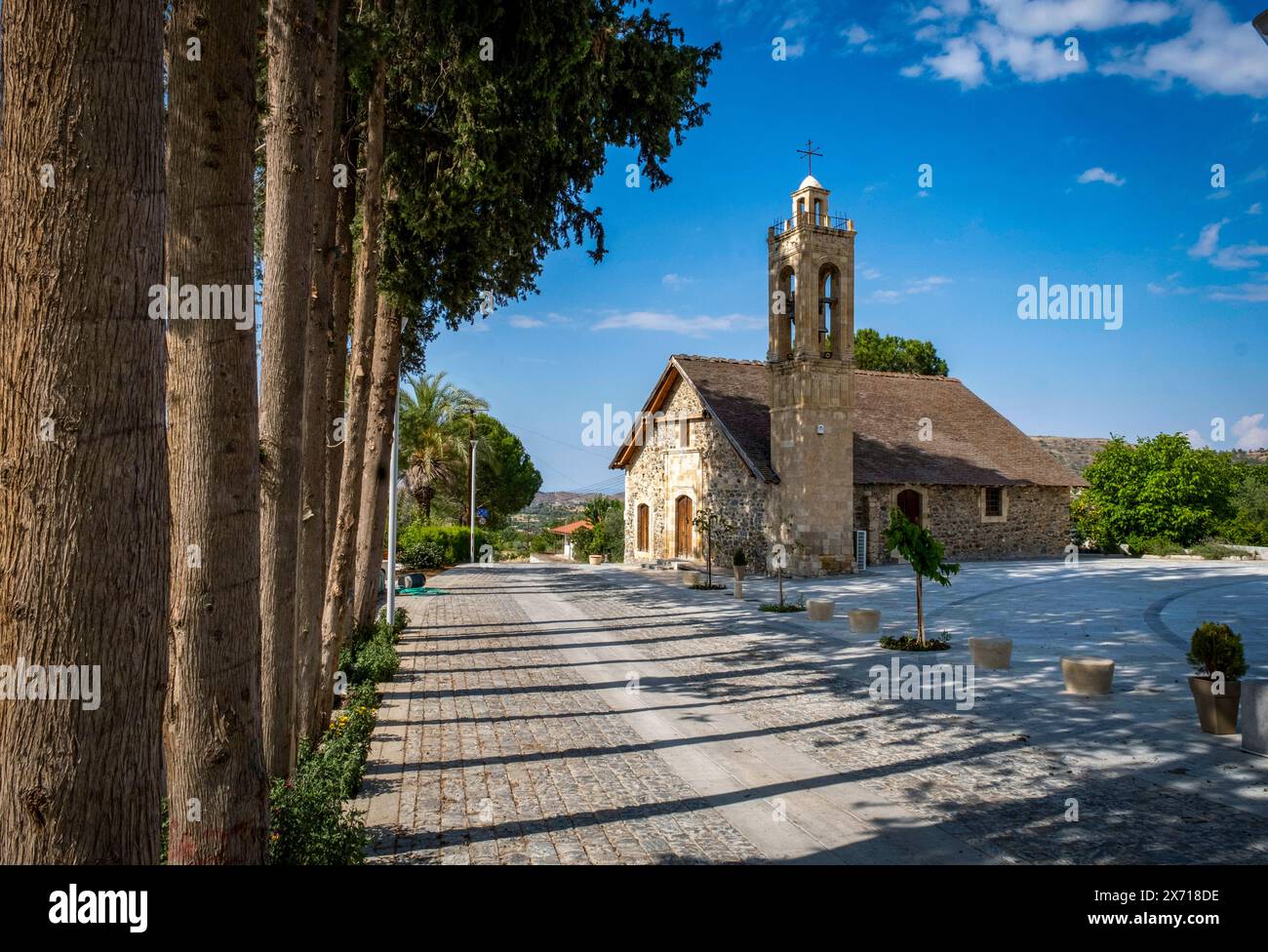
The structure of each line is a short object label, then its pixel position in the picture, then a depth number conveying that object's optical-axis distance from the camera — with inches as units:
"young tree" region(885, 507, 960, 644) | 501.4
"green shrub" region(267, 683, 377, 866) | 183.8
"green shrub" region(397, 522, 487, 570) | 1279.5
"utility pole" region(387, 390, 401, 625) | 489.7
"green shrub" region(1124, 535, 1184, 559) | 1256.2
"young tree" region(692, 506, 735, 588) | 969.5
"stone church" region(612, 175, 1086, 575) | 988.6
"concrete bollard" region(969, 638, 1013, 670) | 456.8
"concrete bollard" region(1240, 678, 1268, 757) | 291.3
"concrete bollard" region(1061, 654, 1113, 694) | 382.9
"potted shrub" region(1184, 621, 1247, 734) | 316.2
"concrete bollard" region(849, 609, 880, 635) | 580.7
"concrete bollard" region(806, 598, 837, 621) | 655.1
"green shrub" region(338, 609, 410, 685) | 415.5
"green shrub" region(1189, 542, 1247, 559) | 1186.4
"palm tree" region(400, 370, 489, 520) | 1520.7
